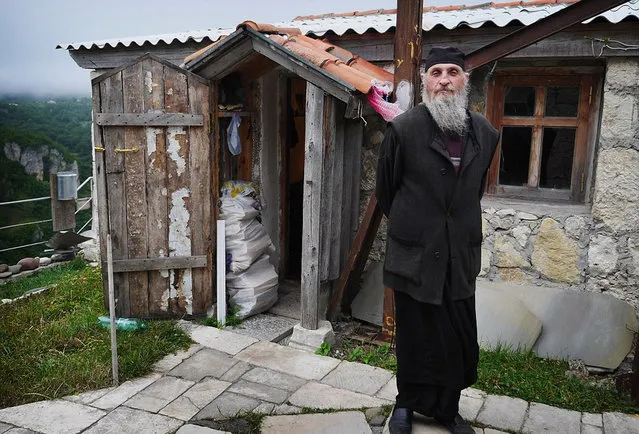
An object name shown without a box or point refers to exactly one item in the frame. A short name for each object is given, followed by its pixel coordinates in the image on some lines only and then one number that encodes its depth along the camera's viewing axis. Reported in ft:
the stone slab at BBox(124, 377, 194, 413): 12.40
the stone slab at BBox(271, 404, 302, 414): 12.25
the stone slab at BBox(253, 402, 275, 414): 12.27
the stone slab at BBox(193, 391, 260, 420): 12.04
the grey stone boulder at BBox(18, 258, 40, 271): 29.78
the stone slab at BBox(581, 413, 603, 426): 11.75
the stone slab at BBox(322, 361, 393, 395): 13.43
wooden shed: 15.38
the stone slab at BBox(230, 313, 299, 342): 16.85
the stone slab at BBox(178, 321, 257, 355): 15.65
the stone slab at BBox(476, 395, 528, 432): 11.74
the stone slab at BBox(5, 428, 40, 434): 11.23
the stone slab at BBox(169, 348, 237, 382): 14.02
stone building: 15.16
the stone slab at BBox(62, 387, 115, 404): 12.57
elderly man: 9.74
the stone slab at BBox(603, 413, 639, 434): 11.43
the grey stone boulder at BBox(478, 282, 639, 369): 15.44
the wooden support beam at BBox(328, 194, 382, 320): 15.57
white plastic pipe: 17.15
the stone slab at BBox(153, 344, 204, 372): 14.31
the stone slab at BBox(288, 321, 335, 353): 15.80
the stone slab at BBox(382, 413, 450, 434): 10.78
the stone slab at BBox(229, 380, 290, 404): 12.89
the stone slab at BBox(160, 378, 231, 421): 12.11
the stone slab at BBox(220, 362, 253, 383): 13.90
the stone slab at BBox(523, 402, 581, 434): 11.58
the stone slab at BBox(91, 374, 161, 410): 12.41
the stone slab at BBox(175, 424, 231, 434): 11.34
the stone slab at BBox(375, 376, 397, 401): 12.91
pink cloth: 14.48
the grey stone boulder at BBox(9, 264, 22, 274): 29.40
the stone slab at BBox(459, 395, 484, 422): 12.01
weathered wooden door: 16.29
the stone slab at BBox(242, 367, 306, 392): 13.56
